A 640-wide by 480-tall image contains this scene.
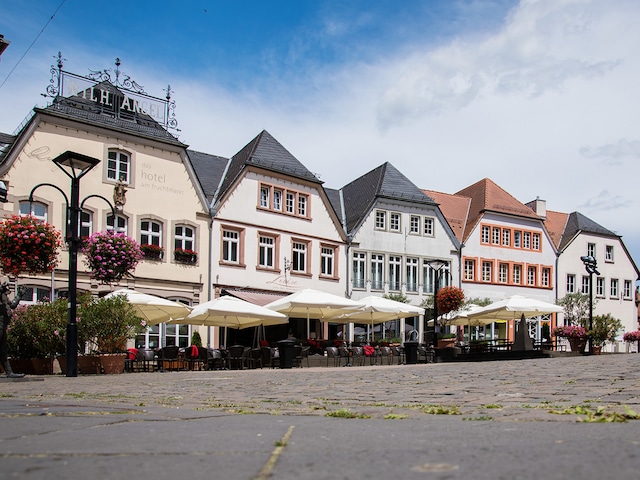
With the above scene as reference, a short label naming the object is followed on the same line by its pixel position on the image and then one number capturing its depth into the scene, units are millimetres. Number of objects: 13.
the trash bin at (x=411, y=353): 25766
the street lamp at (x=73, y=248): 16031
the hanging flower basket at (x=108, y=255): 18812
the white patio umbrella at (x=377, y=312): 28078
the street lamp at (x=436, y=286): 28609
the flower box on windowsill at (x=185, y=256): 32219
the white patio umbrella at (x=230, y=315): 23406
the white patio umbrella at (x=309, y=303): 26234
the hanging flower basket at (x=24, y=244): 14969
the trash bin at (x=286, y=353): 22719
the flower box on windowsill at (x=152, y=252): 30953
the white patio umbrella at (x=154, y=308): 22516
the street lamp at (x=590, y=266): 31594
